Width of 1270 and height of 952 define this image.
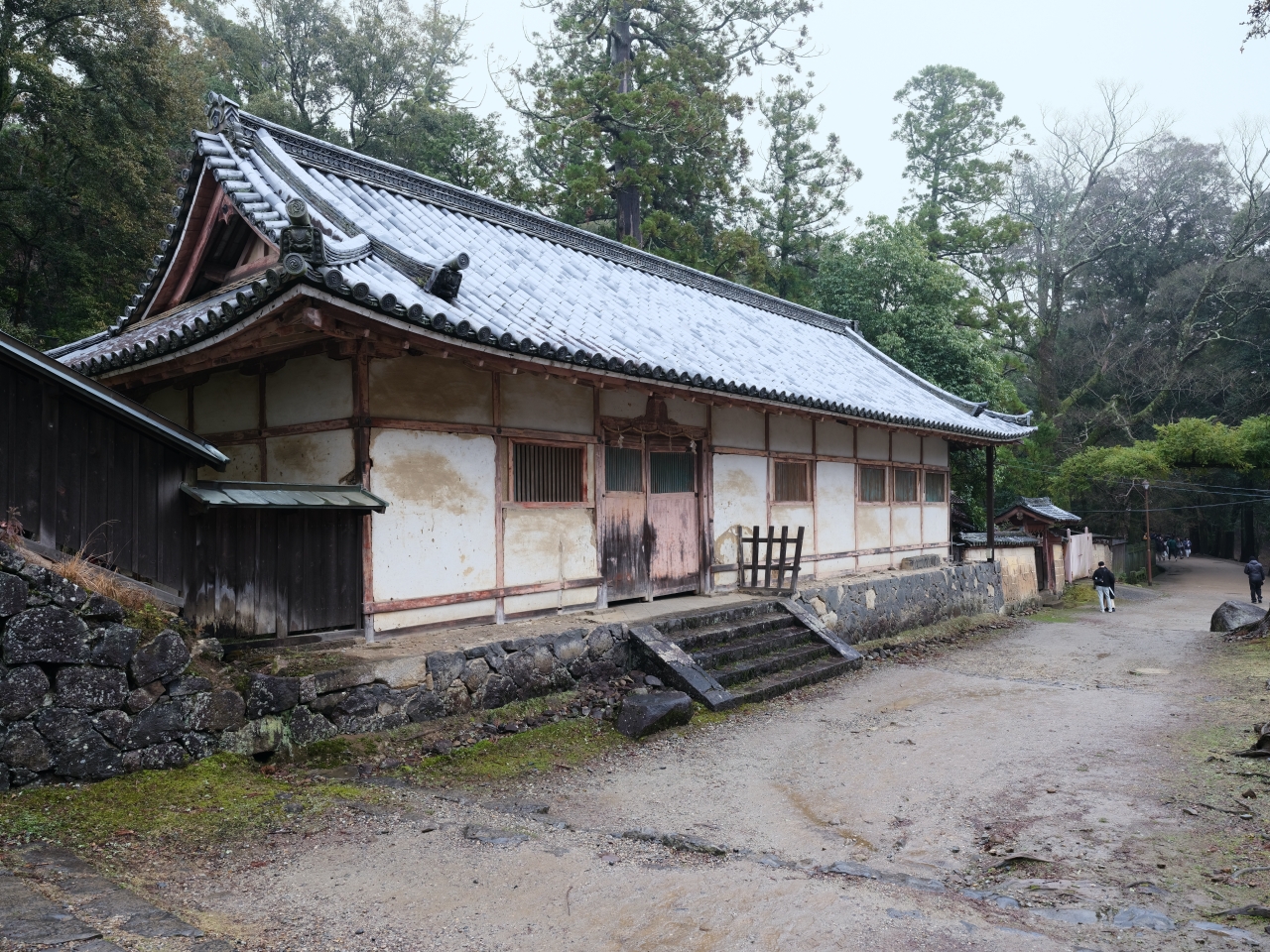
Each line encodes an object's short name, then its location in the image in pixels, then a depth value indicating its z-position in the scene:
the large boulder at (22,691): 5.17
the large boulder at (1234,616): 17.38
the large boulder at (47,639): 5.19
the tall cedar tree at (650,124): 27.94
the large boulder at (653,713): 8.23
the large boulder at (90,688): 5.39
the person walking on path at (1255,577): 24.42
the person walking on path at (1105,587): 22.81
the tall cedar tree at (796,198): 35.25
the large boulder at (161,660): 5.71
